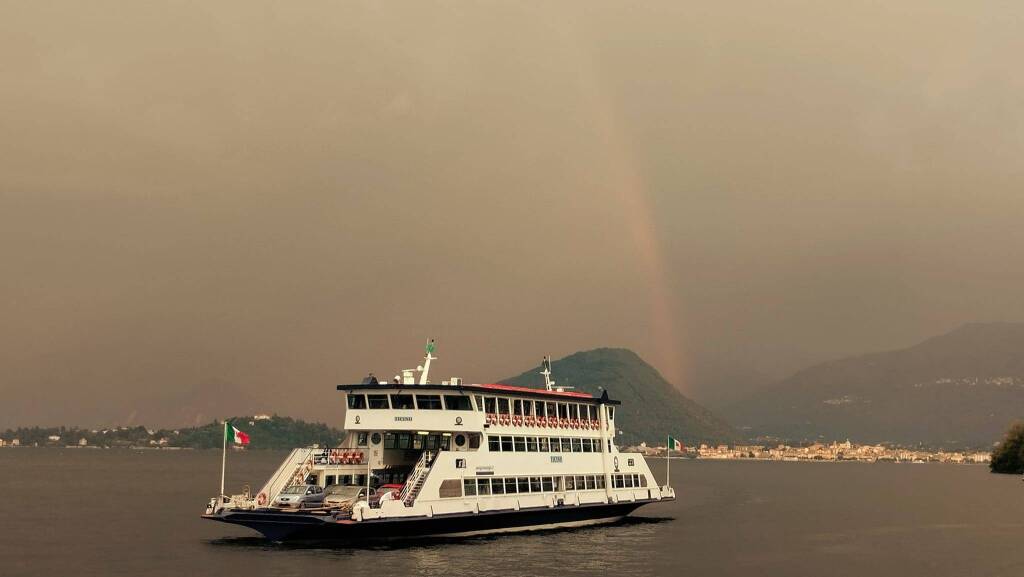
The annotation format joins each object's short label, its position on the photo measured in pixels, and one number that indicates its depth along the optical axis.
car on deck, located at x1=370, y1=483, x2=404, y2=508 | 45.09
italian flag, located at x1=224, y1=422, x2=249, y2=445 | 47.69
